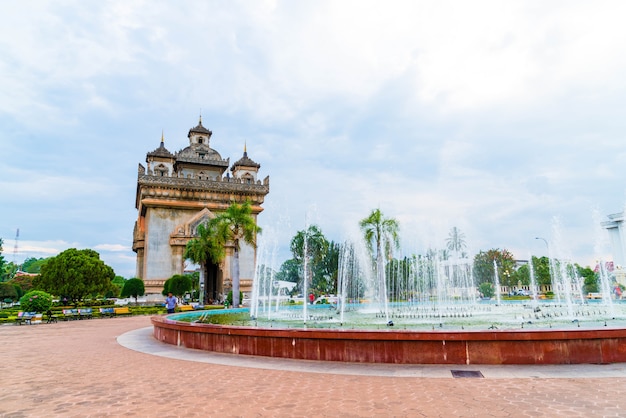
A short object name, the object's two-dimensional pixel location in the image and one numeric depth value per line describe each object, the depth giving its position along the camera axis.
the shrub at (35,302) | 23.16
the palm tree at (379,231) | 30.23
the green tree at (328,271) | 70.69
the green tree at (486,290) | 63.31
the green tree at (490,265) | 73.12
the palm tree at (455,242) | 70.86
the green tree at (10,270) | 86.46
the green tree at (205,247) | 35.50
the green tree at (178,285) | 37.78
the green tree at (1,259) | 59.59
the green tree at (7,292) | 44.69
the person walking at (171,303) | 22.32
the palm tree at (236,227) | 31.50
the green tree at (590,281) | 65.38
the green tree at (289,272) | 84.25
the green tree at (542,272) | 68.44
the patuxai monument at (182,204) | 43.81
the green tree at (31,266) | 112.30
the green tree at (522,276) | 75.62
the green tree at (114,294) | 58.66
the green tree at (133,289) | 38.91
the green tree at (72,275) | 33.94
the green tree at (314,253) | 69.89
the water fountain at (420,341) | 8.02
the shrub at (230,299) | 35.21
